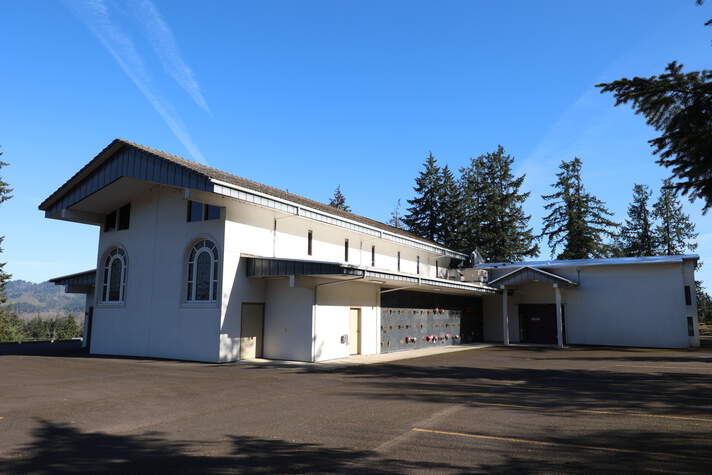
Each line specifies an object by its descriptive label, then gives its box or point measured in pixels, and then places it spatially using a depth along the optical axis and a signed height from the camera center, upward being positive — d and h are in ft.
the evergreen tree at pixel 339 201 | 185.16 +42.91
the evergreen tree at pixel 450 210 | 145.59 +31.45
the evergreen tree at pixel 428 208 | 148.15 +32.95
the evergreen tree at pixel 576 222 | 144.25 +28.33
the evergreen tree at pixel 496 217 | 142.51 +29.42
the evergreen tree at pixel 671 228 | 162.81 +29.64
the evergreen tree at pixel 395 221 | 174.09 +33.70
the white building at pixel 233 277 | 55.42 +4.71
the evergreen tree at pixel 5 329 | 157.07 -5.90
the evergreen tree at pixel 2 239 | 138.31 +20.33
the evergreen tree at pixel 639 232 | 165.48 +29.18
